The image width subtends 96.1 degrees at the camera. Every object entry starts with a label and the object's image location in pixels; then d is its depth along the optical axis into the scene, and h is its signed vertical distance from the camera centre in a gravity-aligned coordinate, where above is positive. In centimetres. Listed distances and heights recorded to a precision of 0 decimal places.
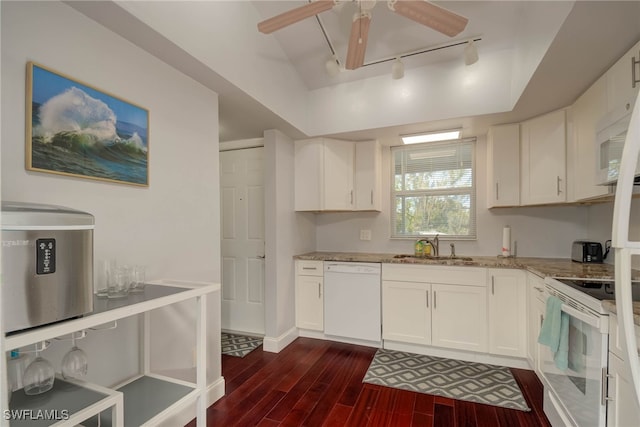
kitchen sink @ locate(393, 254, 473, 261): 291 -47
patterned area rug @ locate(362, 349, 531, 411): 210 -135
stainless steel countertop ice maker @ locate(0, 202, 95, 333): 78 -16
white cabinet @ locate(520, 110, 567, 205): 242 +47
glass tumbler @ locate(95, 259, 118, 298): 126 -30
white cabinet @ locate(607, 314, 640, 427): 112 -73
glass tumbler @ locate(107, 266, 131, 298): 124 -32
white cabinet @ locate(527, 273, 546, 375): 212 -78
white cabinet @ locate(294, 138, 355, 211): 318 +42
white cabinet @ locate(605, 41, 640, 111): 151 +75
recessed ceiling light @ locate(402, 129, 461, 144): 286 +80
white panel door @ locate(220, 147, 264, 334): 325 -31
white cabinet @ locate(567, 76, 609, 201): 191 +53
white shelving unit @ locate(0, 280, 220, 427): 90 -67
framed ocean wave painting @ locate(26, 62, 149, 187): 116 +37
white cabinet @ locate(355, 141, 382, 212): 328 +43
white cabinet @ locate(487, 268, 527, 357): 246 -86
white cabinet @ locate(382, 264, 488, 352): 259 -88
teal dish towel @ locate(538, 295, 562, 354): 164 -66
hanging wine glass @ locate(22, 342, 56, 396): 101 -59
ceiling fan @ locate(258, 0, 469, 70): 154 +111
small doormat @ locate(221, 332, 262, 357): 285 -140
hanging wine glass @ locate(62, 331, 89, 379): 111 -59
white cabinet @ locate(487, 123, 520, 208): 273 +47
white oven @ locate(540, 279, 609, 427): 130 -78
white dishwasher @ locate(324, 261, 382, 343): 293 -92
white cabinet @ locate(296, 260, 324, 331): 314 -91
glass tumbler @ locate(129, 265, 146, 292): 133 -32
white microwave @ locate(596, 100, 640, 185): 152 +41
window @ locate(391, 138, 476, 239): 321 +26
